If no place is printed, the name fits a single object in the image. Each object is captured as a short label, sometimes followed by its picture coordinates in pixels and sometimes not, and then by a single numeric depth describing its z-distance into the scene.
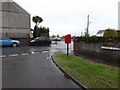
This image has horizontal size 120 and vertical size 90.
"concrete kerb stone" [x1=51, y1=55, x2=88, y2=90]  3.03
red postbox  7.89
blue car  12.55
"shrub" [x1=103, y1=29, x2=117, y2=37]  10.33
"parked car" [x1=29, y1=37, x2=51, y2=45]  14.76
